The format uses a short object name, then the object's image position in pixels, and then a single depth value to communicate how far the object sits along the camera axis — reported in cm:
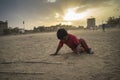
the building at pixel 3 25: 5053
